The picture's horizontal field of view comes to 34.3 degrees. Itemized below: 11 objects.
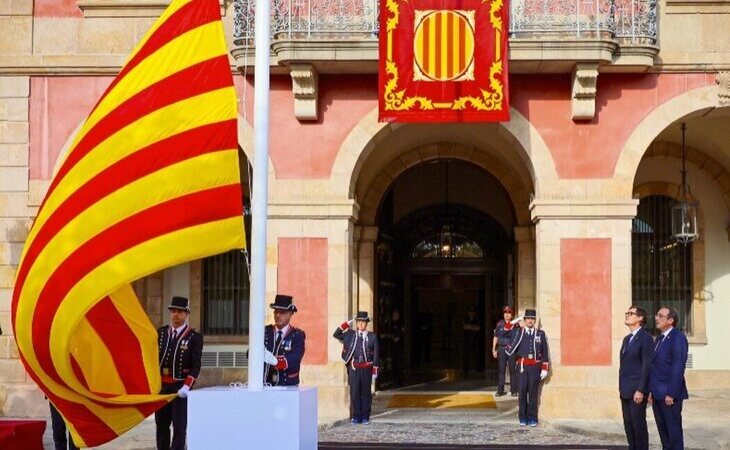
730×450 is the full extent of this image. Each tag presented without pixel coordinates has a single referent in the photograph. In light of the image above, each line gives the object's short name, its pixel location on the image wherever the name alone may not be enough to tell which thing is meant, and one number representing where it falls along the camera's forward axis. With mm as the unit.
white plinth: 7680
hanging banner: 16922
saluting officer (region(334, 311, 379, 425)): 16969
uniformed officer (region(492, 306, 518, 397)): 20922
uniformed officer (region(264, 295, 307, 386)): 12719
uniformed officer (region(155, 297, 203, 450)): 11844
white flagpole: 8391
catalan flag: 8469
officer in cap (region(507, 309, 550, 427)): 16922
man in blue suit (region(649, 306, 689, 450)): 11930
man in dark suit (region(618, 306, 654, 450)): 12102
